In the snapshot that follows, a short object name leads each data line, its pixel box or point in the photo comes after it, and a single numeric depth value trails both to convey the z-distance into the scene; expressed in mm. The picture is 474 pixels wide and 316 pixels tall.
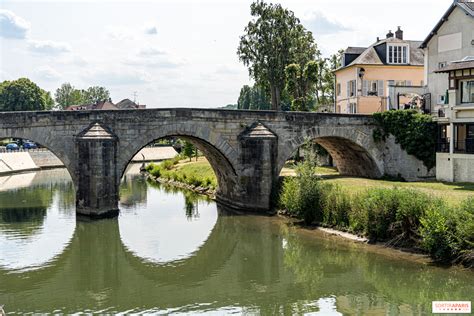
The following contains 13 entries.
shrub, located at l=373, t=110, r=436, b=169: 32938
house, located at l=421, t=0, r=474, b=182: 29531
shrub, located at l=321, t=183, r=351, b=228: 25234
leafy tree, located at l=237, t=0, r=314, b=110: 49156
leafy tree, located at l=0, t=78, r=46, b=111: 83188
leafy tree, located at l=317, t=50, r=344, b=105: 56250
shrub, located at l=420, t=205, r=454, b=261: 19500
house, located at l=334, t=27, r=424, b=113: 40188
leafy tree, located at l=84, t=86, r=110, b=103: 132625
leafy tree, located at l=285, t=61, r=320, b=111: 48000
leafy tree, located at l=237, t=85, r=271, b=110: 106369
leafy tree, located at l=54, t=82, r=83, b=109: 125250
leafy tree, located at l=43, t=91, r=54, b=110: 103812
